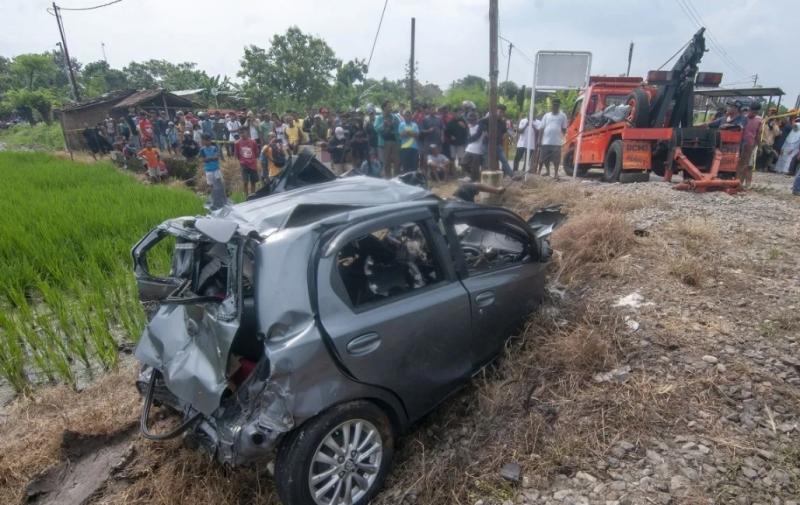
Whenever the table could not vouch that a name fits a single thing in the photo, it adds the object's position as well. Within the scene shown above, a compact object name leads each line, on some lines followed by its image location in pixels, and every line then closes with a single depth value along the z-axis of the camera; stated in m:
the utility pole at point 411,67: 24.04
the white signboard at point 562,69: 8.70
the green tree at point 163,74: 46.86
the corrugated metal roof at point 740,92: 14.13
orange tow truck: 8.39
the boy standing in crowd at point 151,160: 13.57
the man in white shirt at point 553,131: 9.93
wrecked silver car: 2.16
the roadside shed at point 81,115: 21.42
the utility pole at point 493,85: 7.86
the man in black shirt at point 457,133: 10.77
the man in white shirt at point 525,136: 10.27
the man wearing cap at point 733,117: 9.73
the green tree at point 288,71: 36.91
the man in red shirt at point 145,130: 16.33
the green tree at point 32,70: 50.62
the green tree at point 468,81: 52.22
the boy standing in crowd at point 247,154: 10.97
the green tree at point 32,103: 37.59
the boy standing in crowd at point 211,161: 10.40
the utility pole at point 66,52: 28.29
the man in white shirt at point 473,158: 10.22
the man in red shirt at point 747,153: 8.88
